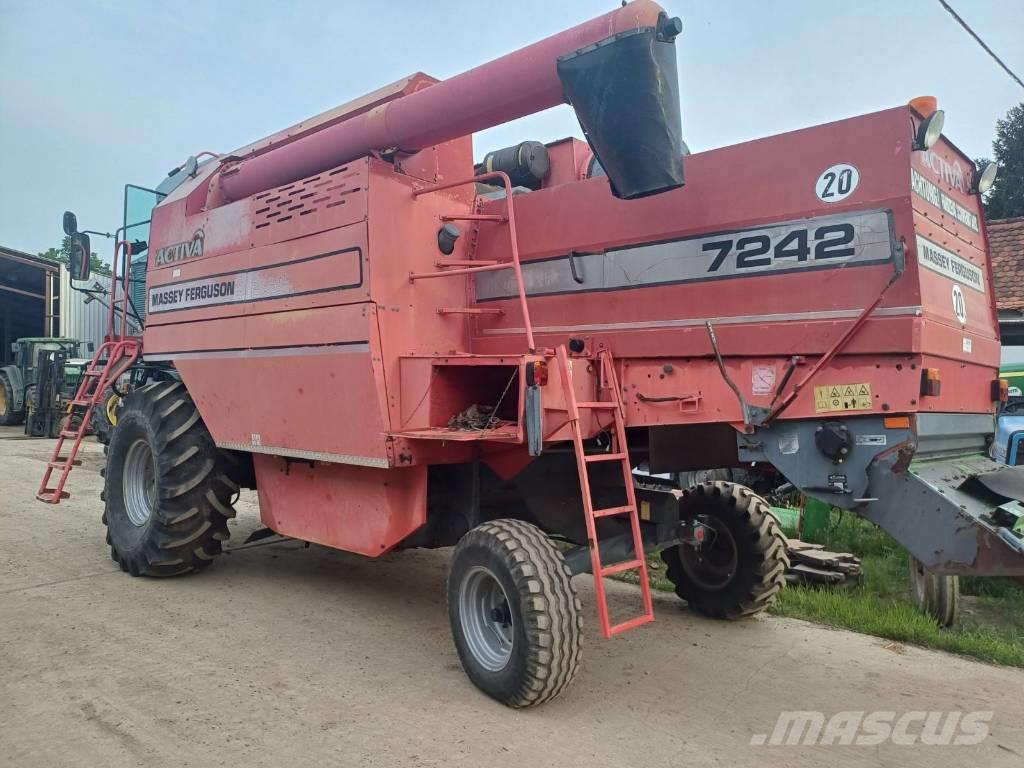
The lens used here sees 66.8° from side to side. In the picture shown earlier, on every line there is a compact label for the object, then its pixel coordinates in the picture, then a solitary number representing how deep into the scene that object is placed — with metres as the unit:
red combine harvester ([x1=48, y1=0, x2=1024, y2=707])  3.35
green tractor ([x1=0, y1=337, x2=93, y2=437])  16.25
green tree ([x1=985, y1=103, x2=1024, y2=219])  20.34
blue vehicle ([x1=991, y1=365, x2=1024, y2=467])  6.21
